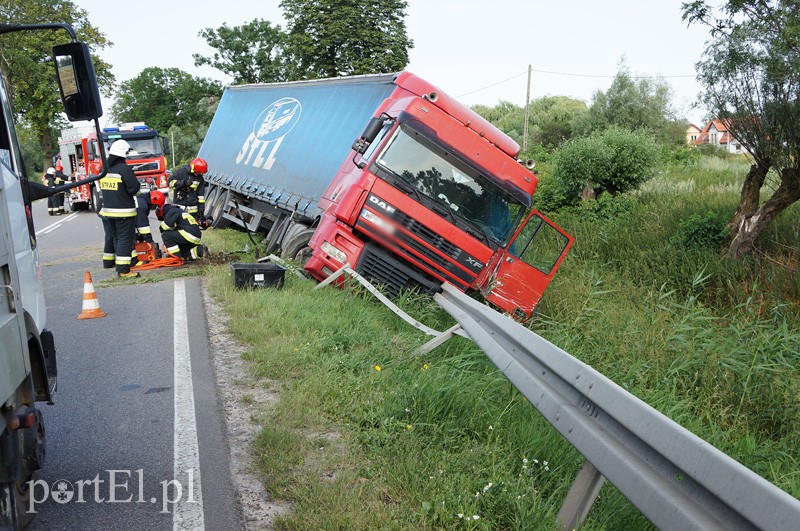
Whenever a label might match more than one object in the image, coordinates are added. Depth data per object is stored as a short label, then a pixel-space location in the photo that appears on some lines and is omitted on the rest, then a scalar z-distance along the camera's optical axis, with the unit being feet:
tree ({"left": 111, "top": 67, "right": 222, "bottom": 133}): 283.18
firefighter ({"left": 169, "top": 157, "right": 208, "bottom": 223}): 45.96
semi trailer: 29.99
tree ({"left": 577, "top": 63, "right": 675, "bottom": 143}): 129.59
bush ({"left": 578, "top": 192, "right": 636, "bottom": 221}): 54.08
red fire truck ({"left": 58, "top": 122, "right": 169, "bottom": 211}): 79.15
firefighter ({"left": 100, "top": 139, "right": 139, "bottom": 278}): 37.09
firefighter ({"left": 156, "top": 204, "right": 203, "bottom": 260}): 39.91
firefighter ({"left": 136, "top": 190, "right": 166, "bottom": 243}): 41.81
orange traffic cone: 28.02
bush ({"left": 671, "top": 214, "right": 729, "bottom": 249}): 41.96
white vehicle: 9.87
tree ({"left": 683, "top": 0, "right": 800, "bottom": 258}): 35.14
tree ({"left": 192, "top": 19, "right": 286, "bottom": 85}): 236.02
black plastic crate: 30.68
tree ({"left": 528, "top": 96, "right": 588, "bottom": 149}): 160.45
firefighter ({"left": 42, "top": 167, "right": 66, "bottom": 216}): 75.99
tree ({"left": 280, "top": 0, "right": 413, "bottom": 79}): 175.94
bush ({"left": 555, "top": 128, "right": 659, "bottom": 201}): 59.06
